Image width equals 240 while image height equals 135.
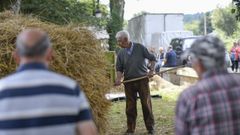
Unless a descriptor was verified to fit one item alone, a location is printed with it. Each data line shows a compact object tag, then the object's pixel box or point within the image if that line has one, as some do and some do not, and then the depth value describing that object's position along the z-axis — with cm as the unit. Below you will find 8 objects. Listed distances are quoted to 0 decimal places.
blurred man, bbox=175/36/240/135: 333
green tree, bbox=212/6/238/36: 6212
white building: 3228
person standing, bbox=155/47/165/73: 2122
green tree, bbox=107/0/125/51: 2305
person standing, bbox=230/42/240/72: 2238
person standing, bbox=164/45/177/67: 2108
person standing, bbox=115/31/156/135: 881
